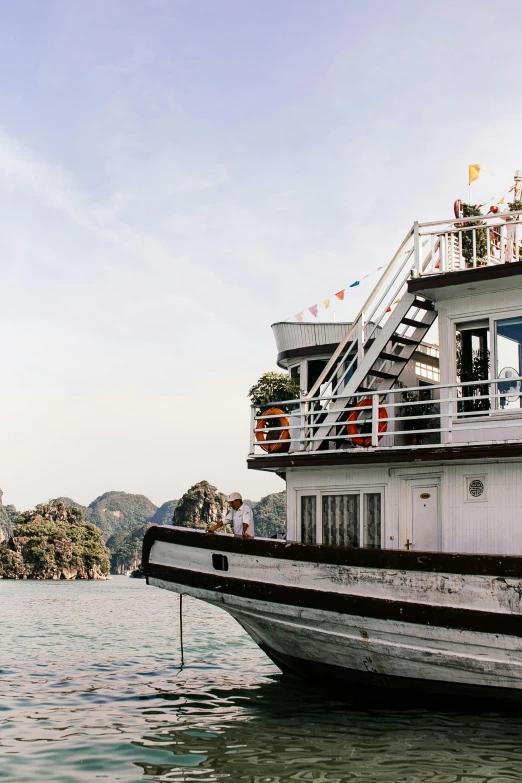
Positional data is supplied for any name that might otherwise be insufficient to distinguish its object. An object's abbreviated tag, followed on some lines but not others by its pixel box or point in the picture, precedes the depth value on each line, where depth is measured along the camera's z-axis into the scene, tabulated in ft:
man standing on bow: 43.11
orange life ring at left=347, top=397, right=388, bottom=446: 40.88
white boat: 35.83
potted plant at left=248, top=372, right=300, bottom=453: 47.93
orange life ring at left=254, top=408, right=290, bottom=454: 43.30
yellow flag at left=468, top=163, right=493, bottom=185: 47.44
